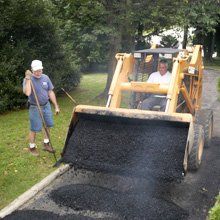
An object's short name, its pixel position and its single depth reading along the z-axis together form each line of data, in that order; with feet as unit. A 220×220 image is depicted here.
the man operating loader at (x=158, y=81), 28.32
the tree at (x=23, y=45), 40.70
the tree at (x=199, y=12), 43.73
